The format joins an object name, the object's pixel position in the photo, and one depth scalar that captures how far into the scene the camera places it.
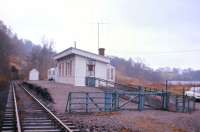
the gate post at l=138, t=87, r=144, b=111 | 13.38
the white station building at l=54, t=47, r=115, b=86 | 23.99
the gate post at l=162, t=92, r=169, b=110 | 14.38
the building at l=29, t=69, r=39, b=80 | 65.35
